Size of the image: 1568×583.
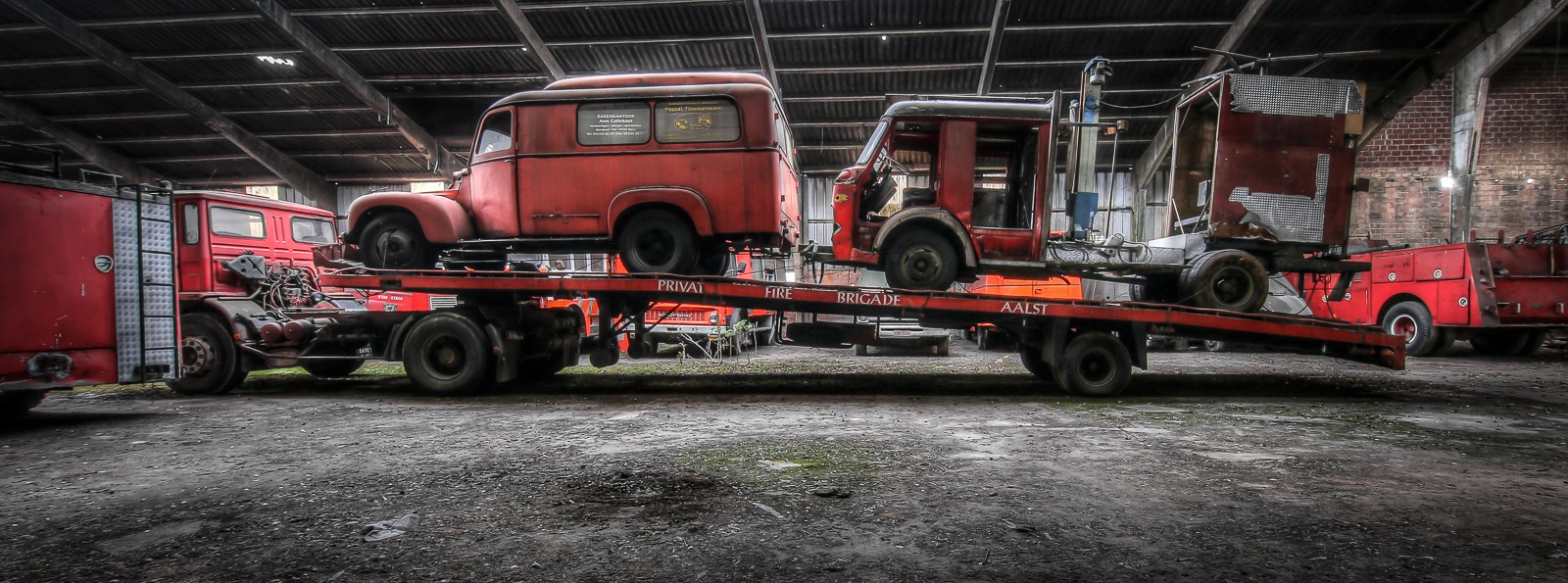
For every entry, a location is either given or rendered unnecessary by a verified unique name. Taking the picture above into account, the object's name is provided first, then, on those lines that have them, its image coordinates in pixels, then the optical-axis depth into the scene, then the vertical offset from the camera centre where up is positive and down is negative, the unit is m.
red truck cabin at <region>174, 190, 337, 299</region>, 7.21 +0.15
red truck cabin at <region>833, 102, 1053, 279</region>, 6.21 +0.82
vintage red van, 6.17 +0.76
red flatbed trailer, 6.16 -0.48
